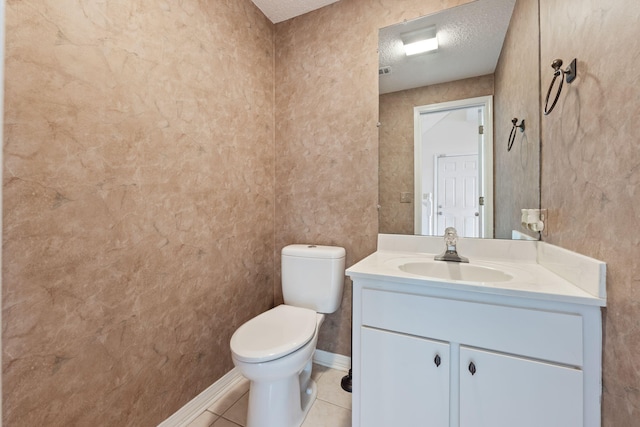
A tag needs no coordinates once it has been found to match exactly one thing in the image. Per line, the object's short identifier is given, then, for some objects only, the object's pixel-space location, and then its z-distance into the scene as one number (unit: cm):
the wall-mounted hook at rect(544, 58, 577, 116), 85
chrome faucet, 129
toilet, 108
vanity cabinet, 76
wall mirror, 126
